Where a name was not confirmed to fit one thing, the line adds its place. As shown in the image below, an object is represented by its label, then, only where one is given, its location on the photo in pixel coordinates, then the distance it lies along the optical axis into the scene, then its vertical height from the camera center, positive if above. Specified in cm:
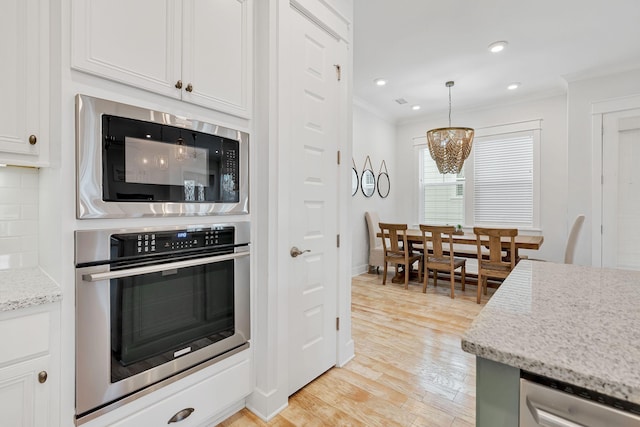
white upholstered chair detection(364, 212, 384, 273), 498 -52
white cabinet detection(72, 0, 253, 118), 118 +73
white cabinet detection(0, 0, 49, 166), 114 +50
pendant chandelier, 405 +89
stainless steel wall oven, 118 -42
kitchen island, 57 -28
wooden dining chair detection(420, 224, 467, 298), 398 -59
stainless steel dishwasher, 54 -36
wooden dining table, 367 -35
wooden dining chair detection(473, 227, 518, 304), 358 -50
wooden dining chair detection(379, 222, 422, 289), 438 -58
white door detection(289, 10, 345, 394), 190 +8
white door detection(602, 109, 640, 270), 366 +28
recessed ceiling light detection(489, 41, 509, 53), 328 +180
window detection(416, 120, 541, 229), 486 +51
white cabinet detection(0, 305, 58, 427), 103 -53
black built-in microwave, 117 +22
